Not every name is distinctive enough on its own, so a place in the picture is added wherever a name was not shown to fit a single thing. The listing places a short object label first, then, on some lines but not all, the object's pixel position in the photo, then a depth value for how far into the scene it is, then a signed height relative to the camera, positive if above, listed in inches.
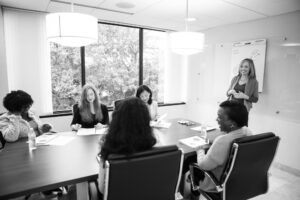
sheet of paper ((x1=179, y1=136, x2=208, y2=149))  78.7 -26.5
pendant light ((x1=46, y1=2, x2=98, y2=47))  66.4 +14.3
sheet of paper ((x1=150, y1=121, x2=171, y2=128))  107.3 -26.8
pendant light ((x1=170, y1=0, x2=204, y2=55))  86.4 +13.0
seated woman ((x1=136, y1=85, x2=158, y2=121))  124.7 -14.3
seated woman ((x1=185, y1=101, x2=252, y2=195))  61.6 -18.6
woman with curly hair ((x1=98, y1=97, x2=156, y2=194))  48.5 -14.1
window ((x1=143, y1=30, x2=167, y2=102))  176.7 +10.5
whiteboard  132.3 +13.0
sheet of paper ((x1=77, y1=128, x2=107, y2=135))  94.0 -26.9
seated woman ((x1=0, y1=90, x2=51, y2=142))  80.6 -17.7
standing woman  121.7 -7.4
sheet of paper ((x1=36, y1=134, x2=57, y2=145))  80.0 -26.5
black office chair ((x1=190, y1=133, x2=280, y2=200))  56.2 -27.0
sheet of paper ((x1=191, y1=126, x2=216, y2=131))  101.2 -26.5
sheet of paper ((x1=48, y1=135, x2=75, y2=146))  80.1 -26.8
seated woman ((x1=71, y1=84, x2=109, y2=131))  110.7 -20.0
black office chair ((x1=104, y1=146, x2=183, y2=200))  43.9 -22.2
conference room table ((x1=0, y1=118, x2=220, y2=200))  51.0 -26.9
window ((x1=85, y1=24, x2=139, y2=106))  154.5 +7.6
